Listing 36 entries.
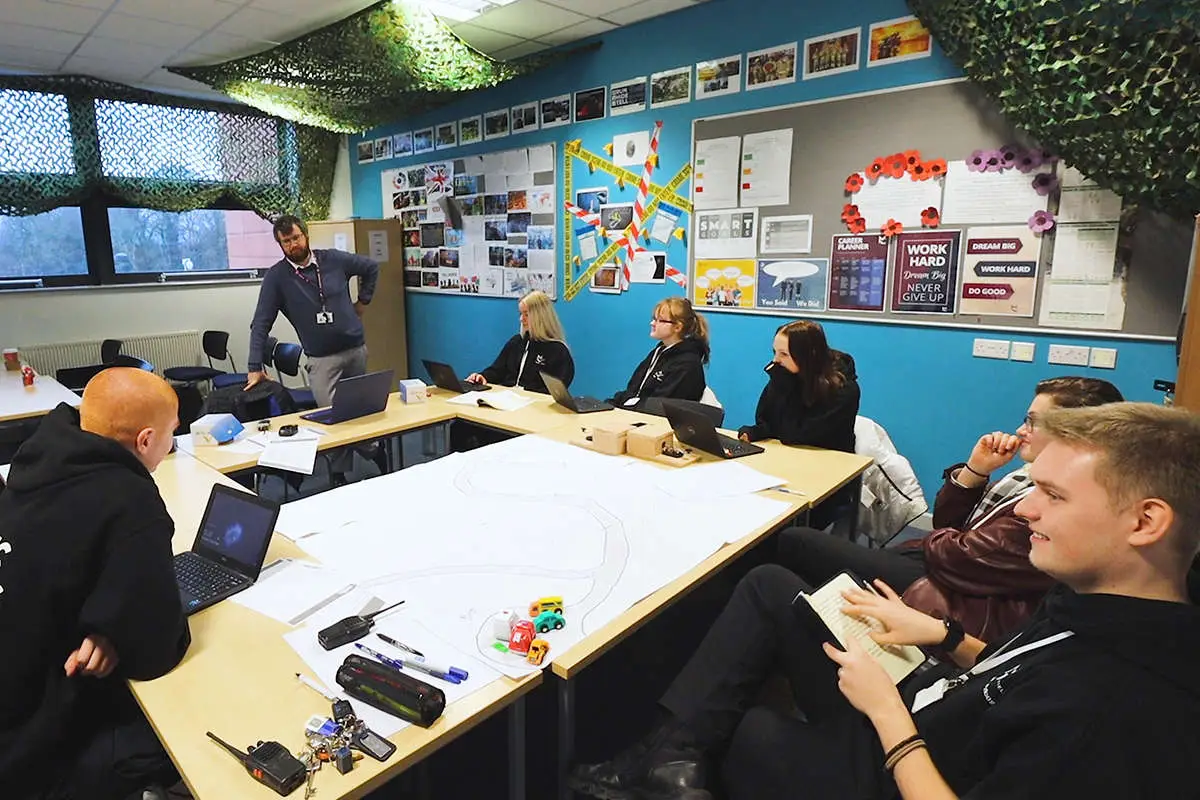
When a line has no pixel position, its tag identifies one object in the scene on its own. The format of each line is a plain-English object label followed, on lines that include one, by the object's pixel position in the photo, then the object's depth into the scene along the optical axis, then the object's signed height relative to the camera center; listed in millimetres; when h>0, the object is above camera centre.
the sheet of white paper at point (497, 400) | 3350 -604
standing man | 3781 -160
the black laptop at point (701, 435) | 2475 -574
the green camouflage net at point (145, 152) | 5102 +1062
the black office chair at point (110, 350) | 5371 -551
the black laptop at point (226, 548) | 1523 -644
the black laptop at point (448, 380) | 3711 -547
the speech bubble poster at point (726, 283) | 3928 -20
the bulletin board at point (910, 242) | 2777 +171
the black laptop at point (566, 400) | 3236 -572
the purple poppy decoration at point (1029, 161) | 2920 +506
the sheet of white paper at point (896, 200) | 3242 +383
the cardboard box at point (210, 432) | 2623 -581
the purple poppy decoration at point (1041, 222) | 2936 +245
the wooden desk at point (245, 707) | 993 -706
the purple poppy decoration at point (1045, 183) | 2904 +407
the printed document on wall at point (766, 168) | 3674 +603
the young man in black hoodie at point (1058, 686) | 824 -551
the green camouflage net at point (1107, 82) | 2275 +703
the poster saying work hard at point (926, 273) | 3230 +31
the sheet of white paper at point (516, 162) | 5027 +871
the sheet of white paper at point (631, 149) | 4281 +825
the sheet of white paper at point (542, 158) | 4840 +862
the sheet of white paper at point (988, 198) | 2984 +363
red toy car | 1295 -679
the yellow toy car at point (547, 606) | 1423 -678
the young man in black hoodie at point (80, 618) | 1181 -583
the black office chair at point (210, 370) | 5457 -731
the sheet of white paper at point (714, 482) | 2143 -655
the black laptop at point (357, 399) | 2965 -528
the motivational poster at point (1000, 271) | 3029 +38
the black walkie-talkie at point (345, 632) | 1302 -678
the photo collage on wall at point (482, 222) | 5023 +454
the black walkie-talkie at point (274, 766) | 961 -697
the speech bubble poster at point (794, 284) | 3658 -24
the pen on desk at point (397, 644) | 1277 -689
